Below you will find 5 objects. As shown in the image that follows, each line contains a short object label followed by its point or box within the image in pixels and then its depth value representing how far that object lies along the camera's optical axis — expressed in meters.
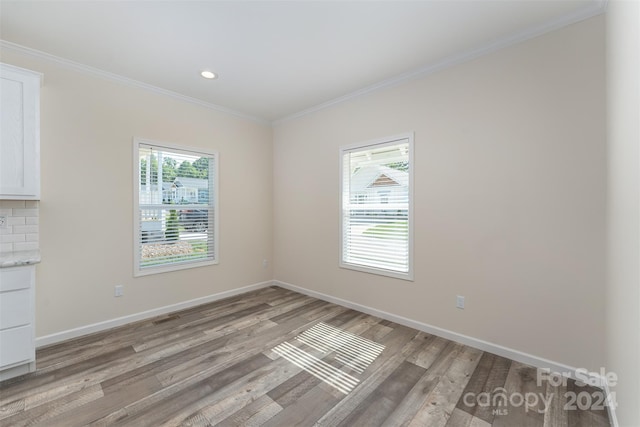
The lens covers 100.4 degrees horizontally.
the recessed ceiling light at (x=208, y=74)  2.94
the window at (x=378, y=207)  3.10
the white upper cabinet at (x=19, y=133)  2.14
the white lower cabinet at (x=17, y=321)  2.03
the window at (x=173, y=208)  3.28
